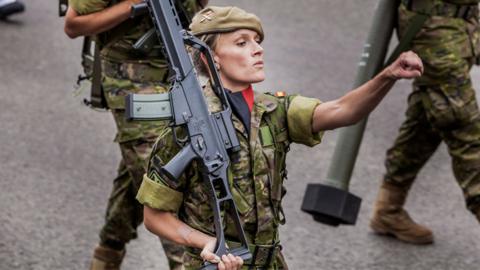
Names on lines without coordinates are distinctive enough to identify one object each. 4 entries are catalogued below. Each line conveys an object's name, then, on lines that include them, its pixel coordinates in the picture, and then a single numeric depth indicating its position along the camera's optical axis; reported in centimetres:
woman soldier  569
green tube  882
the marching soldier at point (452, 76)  852
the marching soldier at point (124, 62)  760
